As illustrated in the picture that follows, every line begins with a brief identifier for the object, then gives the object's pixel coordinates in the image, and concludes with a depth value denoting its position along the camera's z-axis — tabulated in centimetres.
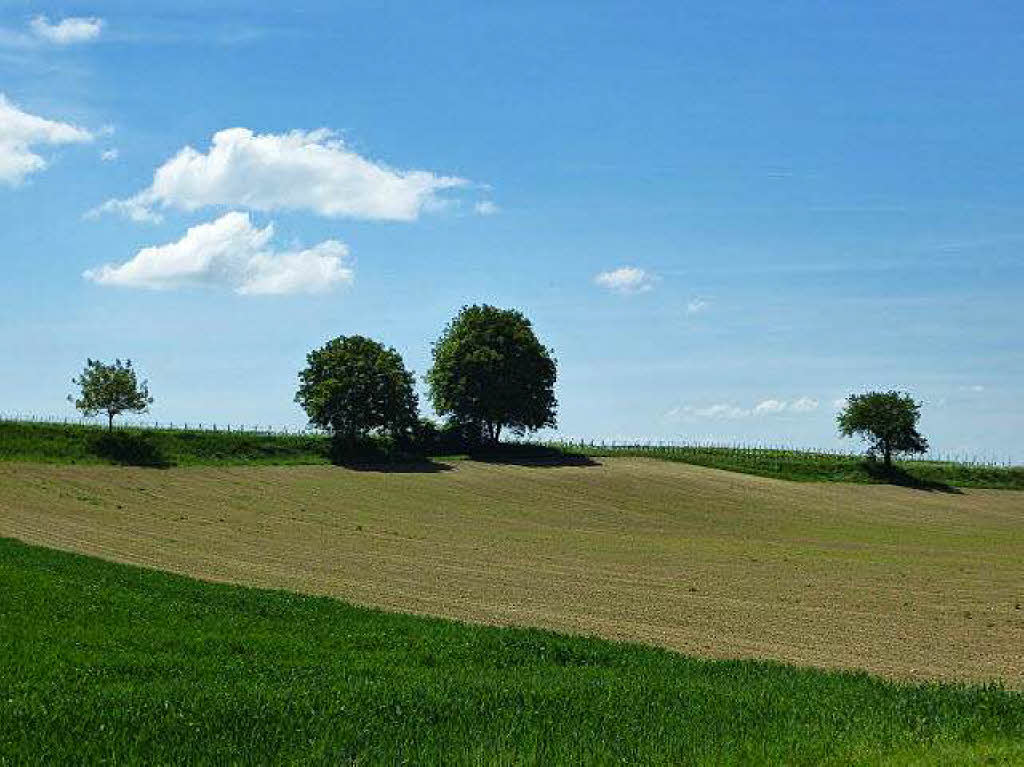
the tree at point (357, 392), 9612
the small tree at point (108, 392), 8981
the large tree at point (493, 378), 10681
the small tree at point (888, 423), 11550
